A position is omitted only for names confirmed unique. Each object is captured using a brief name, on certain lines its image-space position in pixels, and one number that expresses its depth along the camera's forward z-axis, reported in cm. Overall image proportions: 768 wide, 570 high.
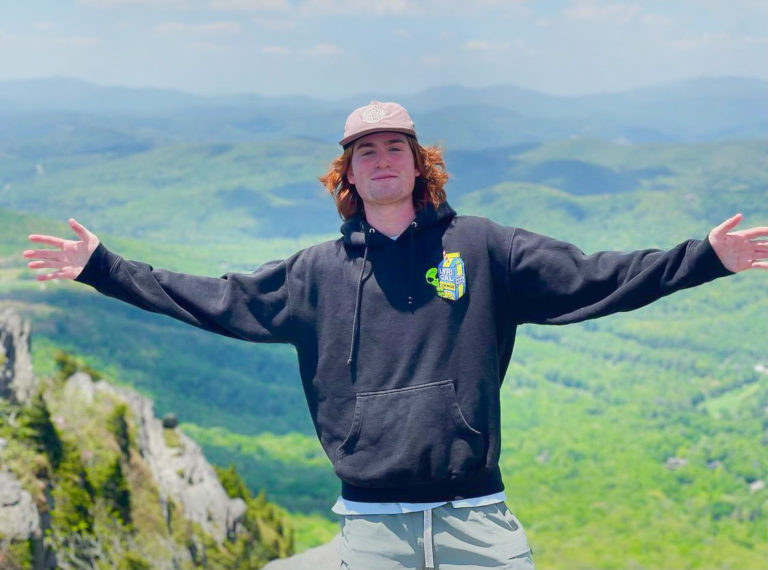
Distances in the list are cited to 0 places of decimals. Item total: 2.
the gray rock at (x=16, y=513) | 1546
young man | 346
